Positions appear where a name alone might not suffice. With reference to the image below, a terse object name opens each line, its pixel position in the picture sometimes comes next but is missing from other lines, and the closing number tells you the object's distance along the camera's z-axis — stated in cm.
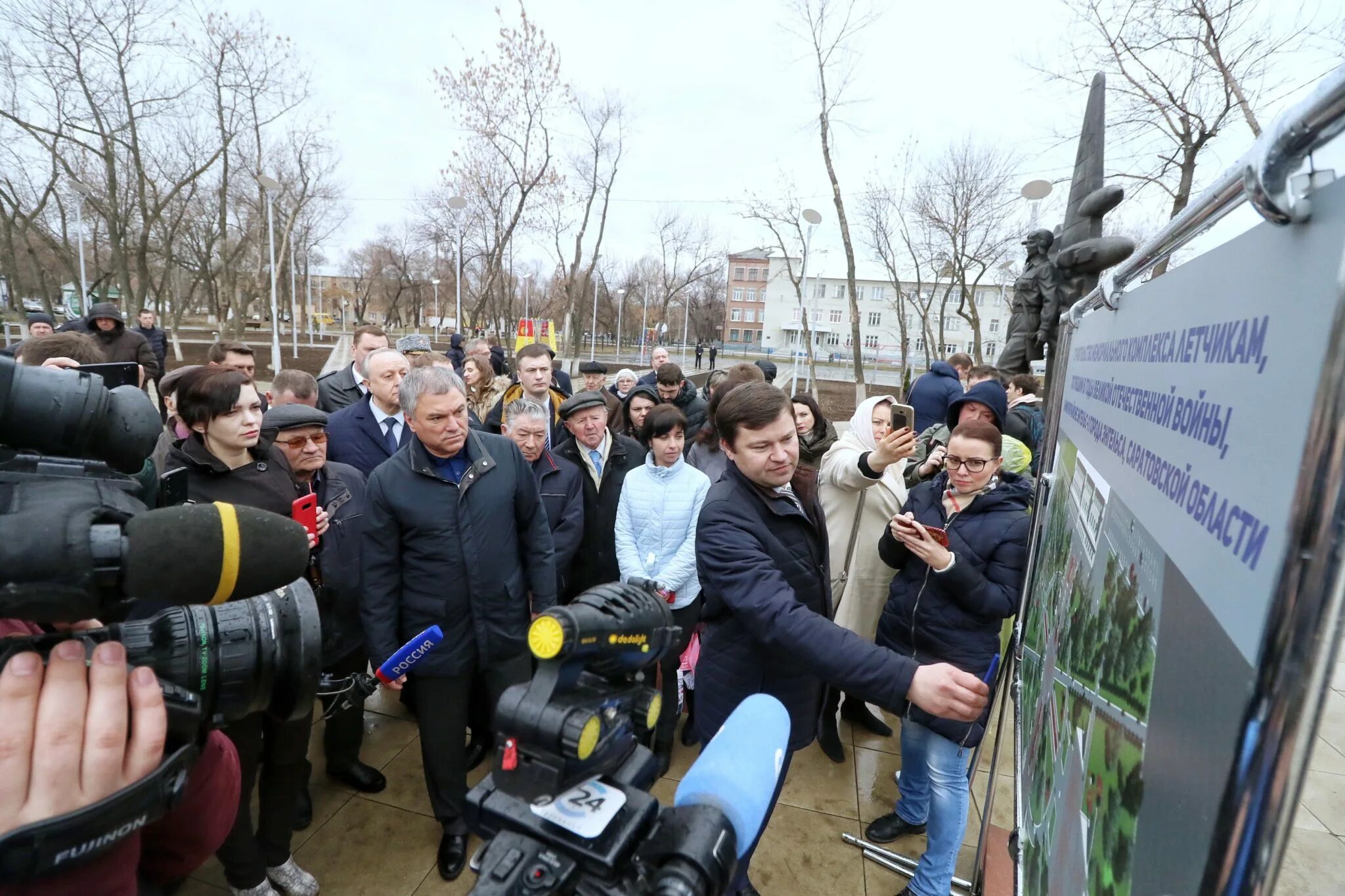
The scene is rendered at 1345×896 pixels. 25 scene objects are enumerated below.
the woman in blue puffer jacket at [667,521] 368
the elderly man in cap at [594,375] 734
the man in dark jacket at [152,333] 1134
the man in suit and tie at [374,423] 393
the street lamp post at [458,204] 1803
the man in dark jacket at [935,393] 623
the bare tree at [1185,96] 960
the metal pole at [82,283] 2042
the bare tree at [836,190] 1625
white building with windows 5781
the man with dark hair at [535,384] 496
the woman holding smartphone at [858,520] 363
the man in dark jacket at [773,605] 173
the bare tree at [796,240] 1910
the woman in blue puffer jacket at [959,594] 250
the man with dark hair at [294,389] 416
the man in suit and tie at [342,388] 508
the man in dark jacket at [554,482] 377
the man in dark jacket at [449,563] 272
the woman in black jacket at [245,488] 253
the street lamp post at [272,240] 1523
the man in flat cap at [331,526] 283
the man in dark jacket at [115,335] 801
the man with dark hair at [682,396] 605
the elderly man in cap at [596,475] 406
